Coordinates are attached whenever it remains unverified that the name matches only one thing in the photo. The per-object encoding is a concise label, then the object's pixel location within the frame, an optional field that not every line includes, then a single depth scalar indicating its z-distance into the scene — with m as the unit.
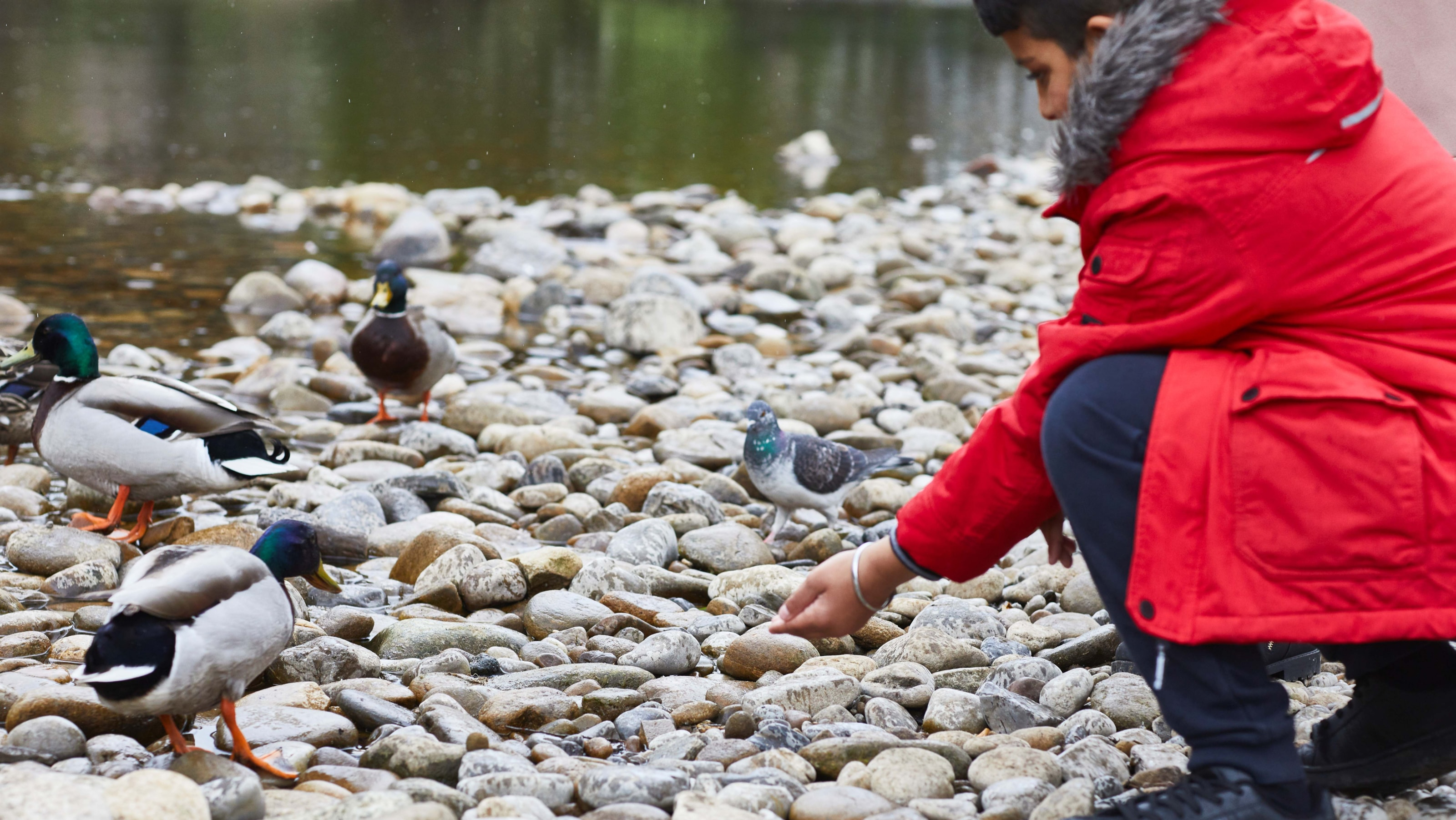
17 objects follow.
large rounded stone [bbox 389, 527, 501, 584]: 3.76
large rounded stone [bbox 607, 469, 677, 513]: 4.51
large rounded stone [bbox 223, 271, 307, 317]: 7.80
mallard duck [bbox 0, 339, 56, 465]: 4.69
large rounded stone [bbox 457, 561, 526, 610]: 3.55
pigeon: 4.28
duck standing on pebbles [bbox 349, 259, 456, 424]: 5.76
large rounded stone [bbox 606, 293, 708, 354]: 7.16
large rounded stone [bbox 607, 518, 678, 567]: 3.90
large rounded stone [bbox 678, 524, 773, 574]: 4.00
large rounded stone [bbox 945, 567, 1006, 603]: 3.69
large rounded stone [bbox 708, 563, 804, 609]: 3.62
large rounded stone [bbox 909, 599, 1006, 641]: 3.31
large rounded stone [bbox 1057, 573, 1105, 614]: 3.48
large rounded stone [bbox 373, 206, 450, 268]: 9.62
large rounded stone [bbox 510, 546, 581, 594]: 3.63
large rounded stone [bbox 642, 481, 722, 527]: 4.36
